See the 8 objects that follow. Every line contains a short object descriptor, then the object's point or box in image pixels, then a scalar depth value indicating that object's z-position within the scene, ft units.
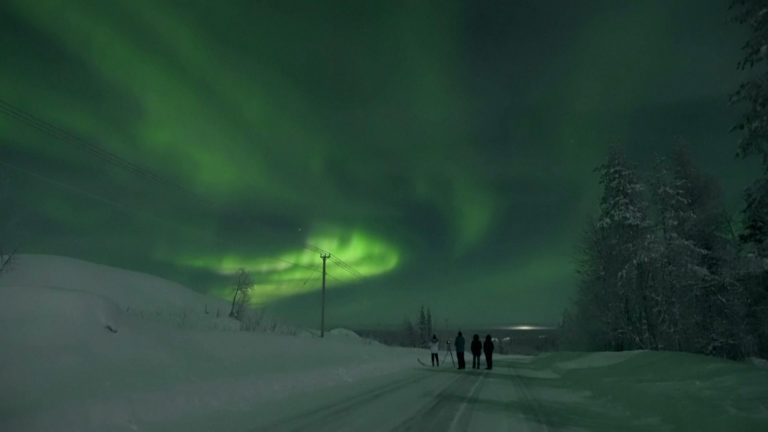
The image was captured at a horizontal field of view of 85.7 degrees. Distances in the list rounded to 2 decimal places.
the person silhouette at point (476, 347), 75.05
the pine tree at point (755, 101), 37.01
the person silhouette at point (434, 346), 82.73
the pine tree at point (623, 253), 93.71
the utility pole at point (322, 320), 160.79
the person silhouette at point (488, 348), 75.82
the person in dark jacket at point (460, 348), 72.84
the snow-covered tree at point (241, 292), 202.90
